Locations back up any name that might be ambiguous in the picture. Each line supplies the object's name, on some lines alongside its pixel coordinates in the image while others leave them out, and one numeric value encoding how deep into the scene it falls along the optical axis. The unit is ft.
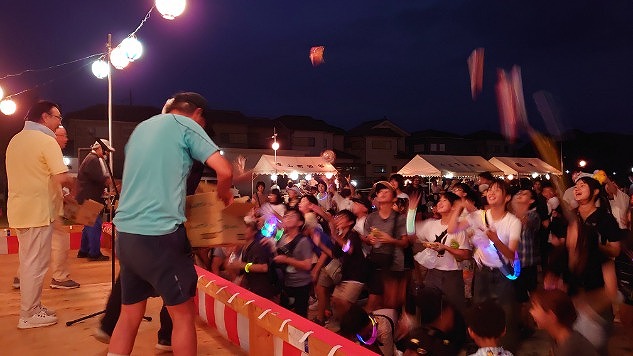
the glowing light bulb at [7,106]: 43.88
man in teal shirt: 9.09
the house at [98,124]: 121.29
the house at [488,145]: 187.83
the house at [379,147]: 160.70
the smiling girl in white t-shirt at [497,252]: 14.78
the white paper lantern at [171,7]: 26.18
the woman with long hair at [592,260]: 13.02
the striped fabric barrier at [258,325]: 9.33
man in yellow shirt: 15.51
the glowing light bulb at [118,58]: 31.27
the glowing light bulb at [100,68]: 33.97
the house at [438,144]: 181.28
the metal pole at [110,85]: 30.91
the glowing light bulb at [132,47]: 31.45
